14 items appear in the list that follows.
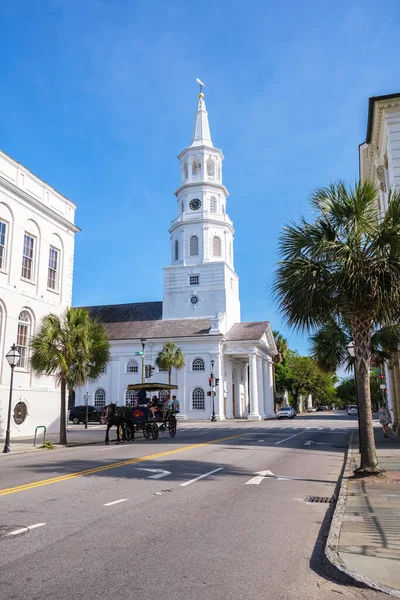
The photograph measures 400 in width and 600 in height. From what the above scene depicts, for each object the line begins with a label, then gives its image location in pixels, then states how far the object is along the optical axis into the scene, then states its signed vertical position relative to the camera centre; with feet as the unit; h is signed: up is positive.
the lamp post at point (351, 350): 56.39 +6.50
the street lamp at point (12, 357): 61.59 +6.35
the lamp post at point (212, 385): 168.39 +8.09
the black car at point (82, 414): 156.04 -1.25
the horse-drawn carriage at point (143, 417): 70.79 -1.05
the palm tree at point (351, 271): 38.68 +10.45
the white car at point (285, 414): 190.39 -2.01
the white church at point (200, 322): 185.98 +33.92
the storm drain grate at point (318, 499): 30.42 -5.48
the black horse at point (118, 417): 69.58 -1.01
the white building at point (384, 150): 64.64 +36.76
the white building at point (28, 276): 82.43 +23.31
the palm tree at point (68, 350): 70.59 +8.44
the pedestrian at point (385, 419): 79.60 -1.73
